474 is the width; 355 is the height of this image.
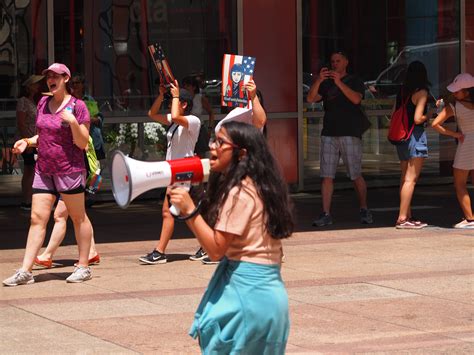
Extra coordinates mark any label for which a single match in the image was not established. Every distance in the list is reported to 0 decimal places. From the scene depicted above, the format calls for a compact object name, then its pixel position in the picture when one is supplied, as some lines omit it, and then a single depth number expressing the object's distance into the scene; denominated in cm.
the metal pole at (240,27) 1612
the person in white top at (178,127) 995
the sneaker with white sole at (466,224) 1279
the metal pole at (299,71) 1642
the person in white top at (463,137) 1272
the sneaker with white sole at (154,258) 1062
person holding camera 1282
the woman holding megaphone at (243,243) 495
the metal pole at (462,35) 1756
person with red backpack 1258
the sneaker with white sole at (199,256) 1080
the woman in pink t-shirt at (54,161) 940
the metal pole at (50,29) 1506
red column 1623
